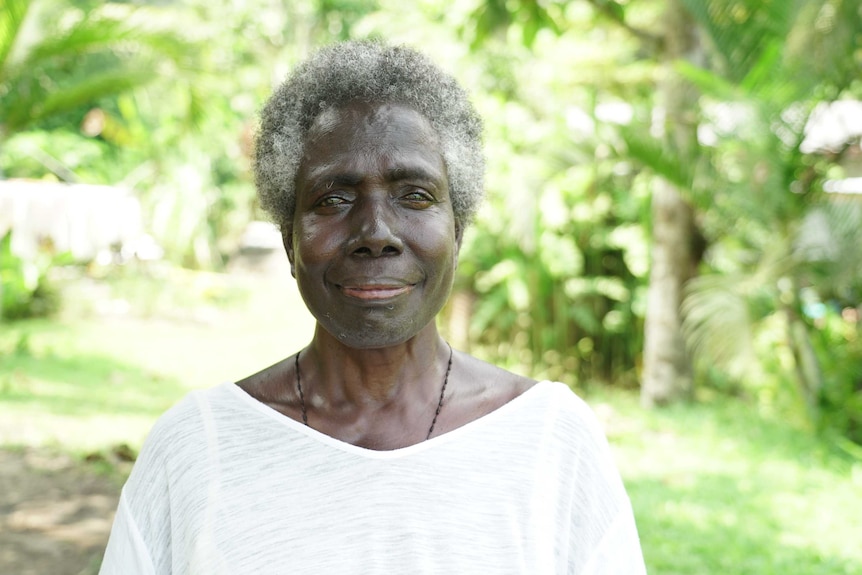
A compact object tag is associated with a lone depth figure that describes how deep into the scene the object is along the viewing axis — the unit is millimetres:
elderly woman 1547
